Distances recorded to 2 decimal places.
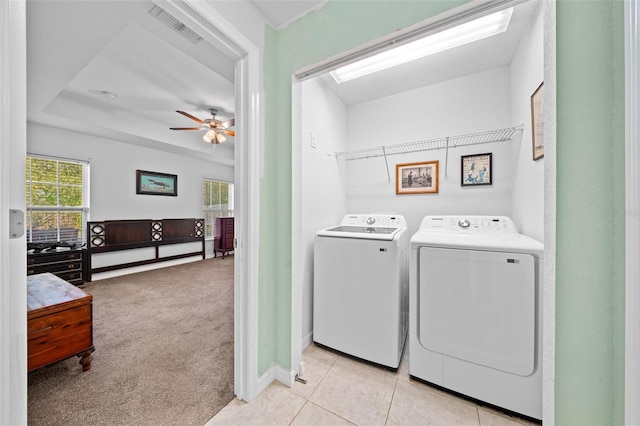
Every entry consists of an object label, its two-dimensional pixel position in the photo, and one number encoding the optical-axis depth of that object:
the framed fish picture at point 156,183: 4.39
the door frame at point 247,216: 1.33
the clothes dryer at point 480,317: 1.24
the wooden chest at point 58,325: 1.38
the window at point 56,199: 3.36
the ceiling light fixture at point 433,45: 1.60
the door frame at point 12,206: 0.60
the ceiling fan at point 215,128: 3.30
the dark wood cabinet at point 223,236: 5.59
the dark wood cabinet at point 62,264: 3.02
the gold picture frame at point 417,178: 2.27
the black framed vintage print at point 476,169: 2.06
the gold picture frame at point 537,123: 1.41
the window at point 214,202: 5.66
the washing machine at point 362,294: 1.62
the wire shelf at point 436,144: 1.95
